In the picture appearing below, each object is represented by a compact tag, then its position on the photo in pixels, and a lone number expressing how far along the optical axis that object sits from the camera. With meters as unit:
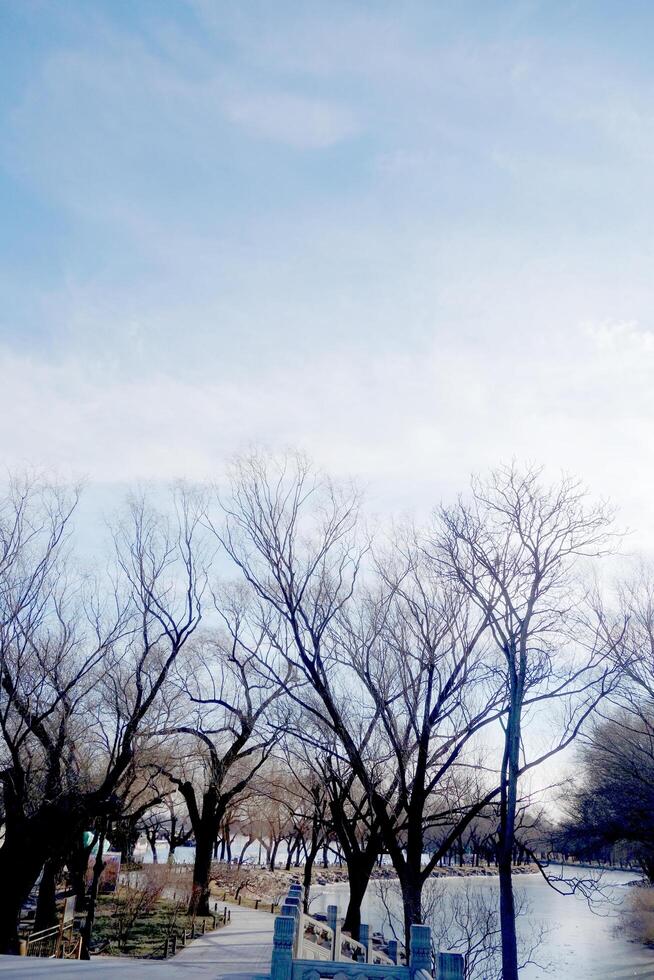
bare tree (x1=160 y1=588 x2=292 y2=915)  20.97
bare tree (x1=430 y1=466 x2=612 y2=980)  13.30
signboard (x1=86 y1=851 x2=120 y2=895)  30.64
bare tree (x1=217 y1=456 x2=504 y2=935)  14.03
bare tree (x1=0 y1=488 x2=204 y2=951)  15.85
